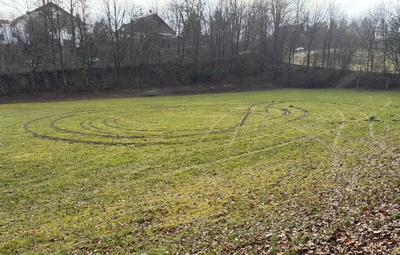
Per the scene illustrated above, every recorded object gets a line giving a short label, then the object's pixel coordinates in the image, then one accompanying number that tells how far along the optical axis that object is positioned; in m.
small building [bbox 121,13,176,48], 49.69
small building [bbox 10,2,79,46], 41.94
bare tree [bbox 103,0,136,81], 47.47
